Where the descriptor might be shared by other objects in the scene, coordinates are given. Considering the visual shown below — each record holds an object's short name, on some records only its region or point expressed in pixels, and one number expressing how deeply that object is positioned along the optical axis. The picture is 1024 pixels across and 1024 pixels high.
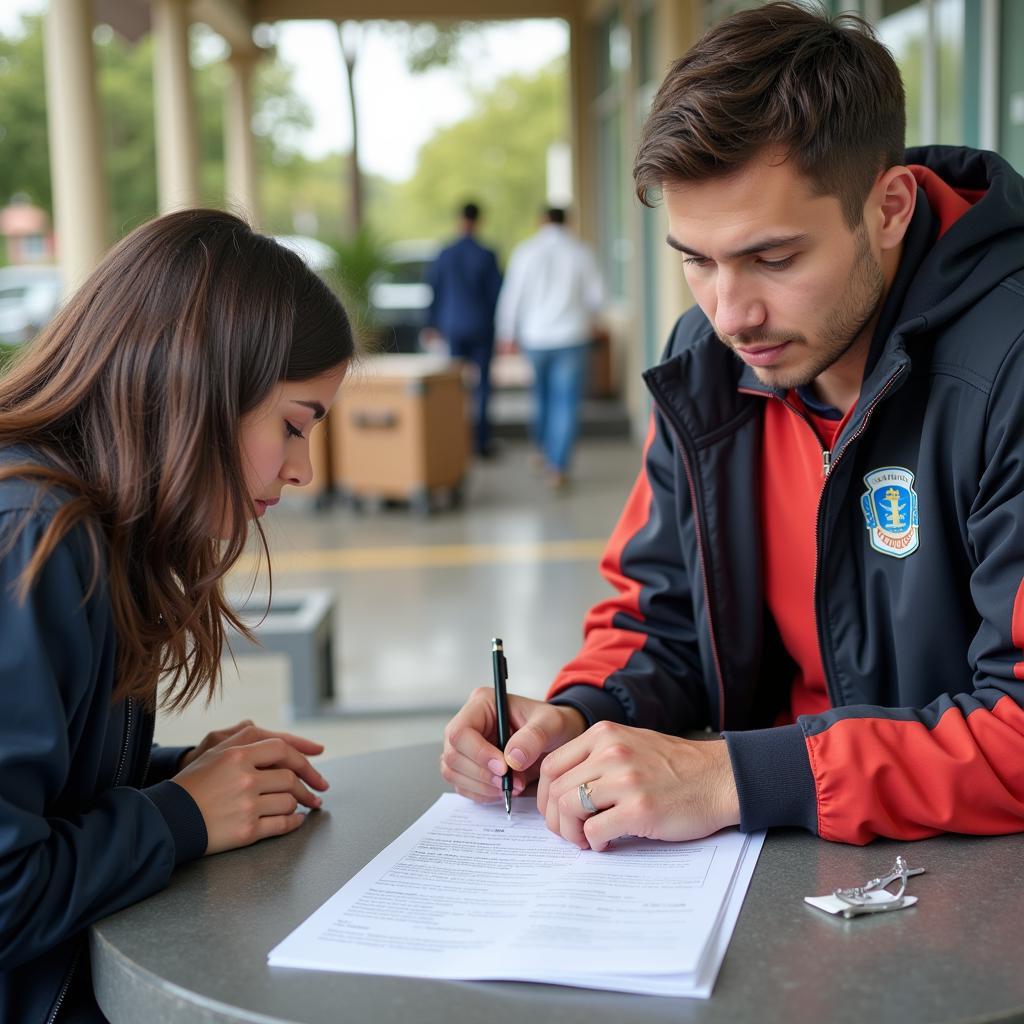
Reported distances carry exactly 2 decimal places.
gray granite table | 0.90
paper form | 0.96
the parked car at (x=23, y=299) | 16.05
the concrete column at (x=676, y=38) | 8.56
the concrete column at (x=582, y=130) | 14.29
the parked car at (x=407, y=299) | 14.27
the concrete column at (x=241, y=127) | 14.42
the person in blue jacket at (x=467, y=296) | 9.66
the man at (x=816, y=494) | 1.22
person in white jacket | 8.66
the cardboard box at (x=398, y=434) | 7.75
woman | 1.07
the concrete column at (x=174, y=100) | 10.91
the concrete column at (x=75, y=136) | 7.74
